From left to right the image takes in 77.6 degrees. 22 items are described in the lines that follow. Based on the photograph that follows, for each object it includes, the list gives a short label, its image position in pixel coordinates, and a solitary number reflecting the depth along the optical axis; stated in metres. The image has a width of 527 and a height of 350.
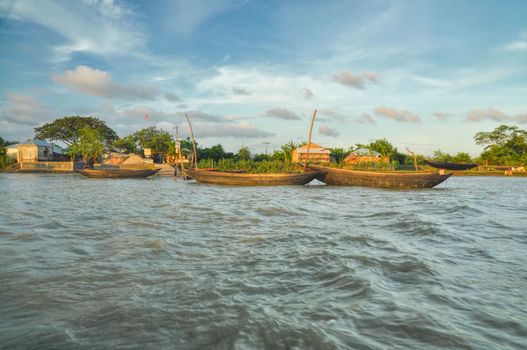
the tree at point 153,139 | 48.22
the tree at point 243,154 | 46.55
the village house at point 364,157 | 41.94
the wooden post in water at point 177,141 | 26.38
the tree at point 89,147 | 44.19
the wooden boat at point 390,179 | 19.02
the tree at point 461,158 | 44.08
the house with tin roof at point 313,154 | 43.53
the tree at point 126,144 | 49.91
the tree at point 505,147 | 43.88
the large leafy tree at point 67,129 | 52.75
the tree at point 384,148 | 44.48
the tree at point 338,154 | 48.61
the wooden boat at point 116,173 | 29.67
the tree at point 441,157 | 45.06
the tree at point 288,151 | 41.79
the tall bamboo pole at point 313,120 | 22.86
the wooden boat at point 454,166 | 27.67
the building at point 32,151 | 42.06
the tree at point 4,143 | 52.91
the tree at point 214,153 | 43.67
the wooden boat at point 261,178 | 20.48
